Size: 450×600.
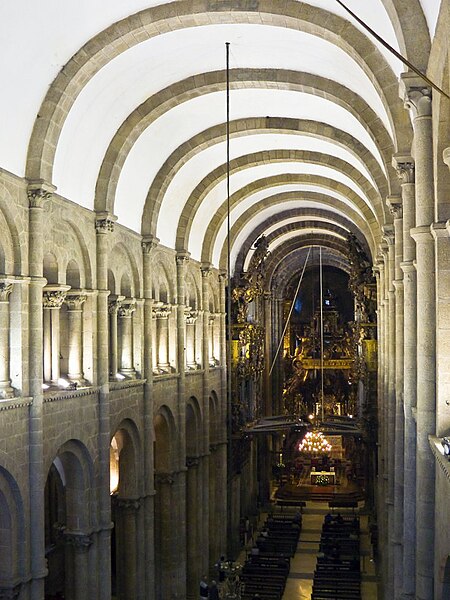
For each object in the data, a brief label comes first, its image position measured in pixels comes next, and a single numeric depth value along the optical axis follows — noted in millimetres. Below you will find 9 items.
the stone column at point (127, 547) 22484
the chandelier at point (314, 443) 34969
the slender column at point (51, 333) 17906
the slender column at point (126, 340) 22453
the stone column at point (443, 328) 9898
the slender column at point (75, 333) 18984
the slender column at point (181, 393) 26484
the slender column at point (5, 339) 15328
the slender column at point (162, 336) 25812
